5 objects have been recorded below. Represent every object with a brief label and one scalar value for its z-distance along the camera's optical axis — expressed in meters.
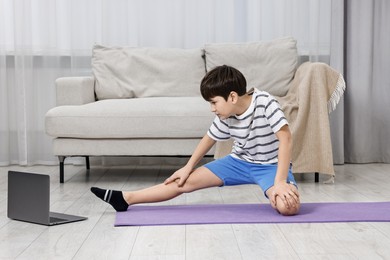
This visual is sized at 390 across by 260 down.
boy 2.52
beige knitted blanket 3.40
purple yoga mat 2.38
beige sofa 3.49
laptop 2.35
